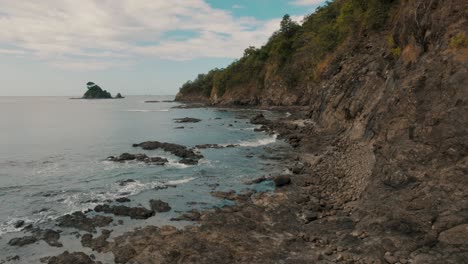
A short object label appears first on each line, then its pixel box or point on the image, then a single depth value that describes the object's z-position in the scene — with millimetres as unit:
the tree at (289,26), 112444
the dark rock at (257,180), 30203
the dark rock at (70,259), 16922
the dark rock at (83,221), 21969
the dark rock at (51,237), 19805
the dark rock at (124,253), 16969
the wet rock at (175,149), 42281
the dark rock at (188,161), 39344
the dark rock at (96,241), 18817
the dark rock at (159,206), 24625
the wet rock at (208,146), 48756
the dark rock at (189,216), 22583
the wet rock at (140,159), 39969
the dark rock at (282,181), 28409
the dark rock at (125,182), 31481
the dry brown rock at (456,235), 13234
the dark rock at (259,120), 69981
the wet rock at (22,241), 19812
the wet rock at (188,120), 83250
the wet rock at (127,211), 23438
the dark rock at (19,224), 22469
